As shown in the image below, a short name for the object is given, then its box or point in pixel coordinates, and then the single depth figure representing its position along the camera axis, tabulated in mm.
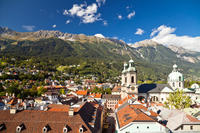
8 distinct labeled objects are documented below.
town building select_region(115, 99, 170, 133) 27719
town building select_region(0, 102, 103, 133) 23500
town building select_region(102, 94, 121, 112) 84919
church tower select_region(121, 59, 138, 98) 71375
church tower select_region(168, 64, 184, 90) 83250
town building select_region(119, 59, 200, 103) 72125
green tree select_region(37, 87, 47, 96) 100400
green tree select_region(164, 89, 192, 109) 50344
